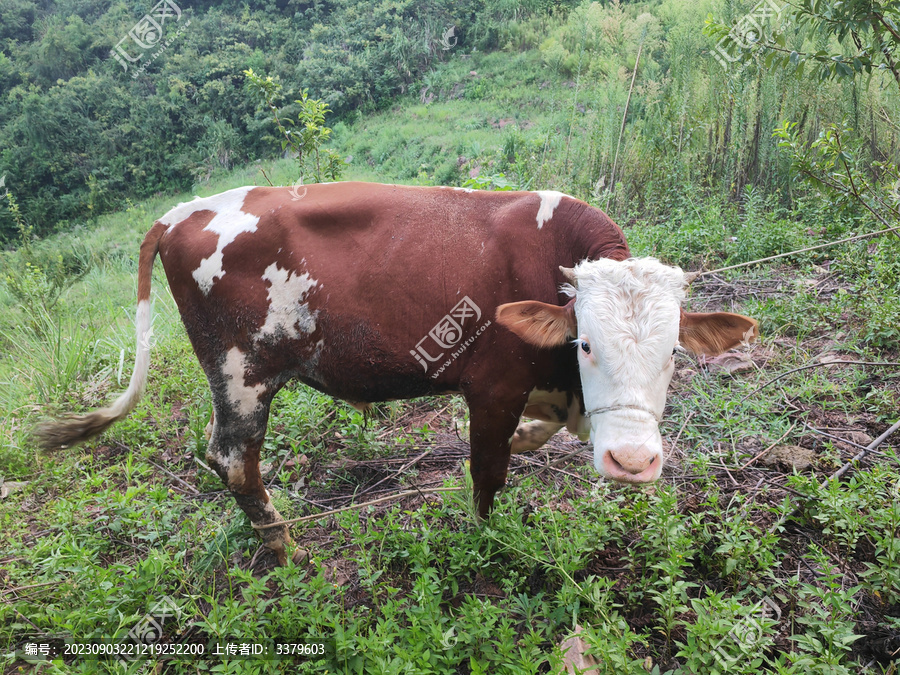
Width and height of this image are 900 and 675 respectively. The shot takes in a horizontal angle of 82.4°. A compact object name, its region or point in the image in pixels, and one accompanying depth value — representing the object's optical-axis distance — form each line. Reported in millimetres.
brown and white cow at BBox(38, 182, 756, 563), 2594
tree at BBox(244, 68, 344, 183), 4926
